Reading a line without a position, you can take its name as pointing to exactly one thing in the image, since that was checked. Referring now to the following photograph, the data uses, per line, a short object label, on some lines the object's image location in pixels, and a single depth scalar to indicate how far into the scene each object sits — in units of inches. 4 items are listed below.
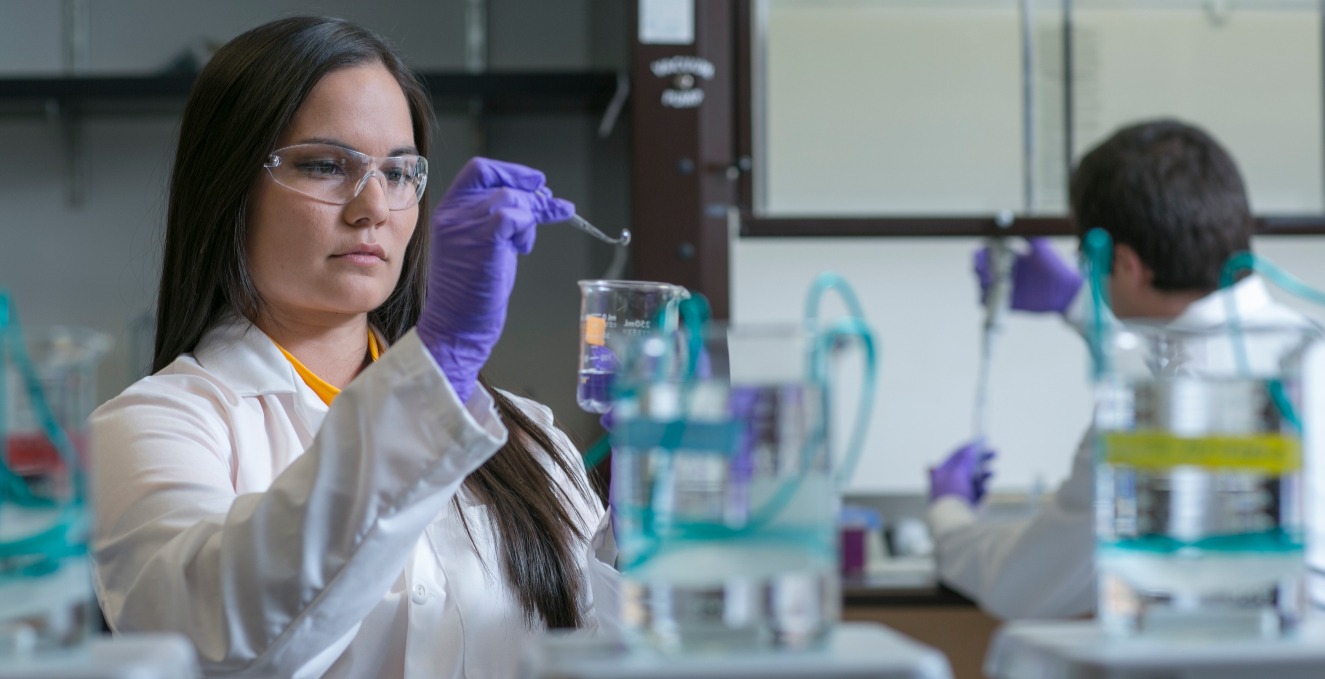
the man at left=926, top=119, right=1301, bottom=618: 74.4
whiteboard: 120.7
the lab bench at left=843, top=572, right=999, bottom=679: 93.2
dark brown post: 110.3
